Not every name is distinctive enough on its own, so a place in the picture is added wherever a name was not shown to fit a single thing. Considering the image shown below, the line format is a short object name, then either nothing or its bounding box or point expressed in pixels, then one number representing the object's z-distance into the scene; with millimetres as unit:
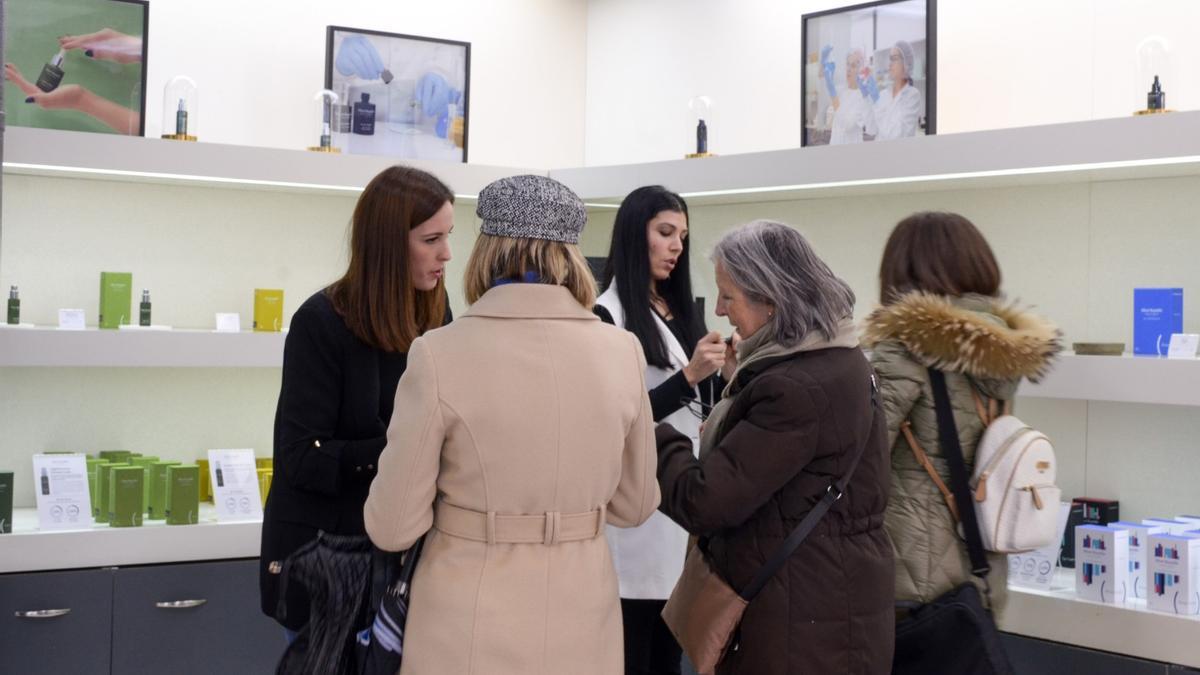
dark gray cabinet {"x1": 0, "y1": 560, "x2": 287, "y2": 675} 3910
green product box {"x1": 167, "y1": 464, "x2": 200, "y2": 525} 4234
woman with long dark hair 3195
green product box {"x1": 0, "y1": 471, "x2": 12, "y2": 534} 4016
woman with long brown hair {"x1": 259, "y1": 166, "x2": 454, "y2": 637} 2633
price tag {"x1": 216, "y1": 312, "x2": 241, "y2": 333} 4531
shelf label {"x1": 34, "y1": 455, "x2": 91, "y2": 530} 4098
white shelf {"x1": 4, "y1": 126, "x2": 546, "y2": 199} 4105
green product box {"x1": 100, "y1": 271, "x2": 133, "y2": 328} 4309
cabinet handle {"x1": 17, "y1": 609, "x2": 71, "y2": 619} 3900
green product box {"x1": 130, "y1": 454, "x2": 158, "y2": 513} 4277
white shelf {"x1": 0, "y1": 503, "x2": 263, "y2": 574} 3932
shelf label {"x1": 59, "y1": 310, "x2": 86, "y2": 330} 4191
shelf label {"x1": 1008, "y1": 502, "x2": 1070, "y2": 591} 3672
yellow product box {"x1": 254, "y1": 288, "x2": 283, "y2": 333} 4648
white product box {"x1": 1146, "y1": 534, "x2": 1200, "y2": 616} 3301
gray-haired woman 2375
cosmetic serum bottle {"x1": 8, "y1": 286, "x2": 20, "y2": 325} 4188
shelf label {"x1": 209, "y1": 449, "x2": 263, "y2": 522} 4418
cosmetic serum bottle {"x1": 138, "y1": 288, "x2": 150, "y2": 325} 4398
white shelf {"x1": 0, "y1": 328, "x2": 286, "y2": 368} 4004
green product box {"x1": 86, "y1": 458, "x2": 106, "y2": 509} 4312
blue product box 3535
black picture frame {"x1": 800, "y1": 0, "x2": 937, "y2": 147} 4145
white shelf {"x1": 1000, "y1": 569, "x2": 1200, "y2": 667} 3264
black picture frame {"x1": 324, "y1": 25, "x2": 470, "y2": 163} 4855
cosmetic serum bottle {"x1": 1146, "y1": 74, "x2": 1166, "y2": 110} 3432
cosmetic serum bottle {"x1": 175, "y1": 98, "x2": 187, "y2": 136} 4352
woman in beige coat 2094
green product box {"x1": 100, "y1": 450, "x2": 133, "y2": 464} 4492
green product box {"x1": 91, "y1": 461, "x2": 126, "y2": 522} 4215
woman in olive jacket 2719
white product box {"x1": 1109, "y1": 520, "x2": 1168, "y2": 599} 3455
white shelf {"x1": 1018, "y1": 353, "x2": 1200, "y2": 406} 3297
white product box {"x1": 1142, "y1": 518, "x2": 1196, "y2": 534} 3467
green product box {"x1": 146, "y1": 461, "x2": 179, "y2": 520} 4270
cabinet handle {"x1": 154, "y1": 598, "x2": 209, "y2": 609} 4109
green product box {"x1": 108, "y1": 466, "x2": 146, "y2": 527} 4141
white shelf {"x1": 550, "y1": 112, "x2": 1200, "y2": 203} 3350
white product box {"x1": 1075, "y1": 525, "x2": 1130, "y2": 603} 3463
